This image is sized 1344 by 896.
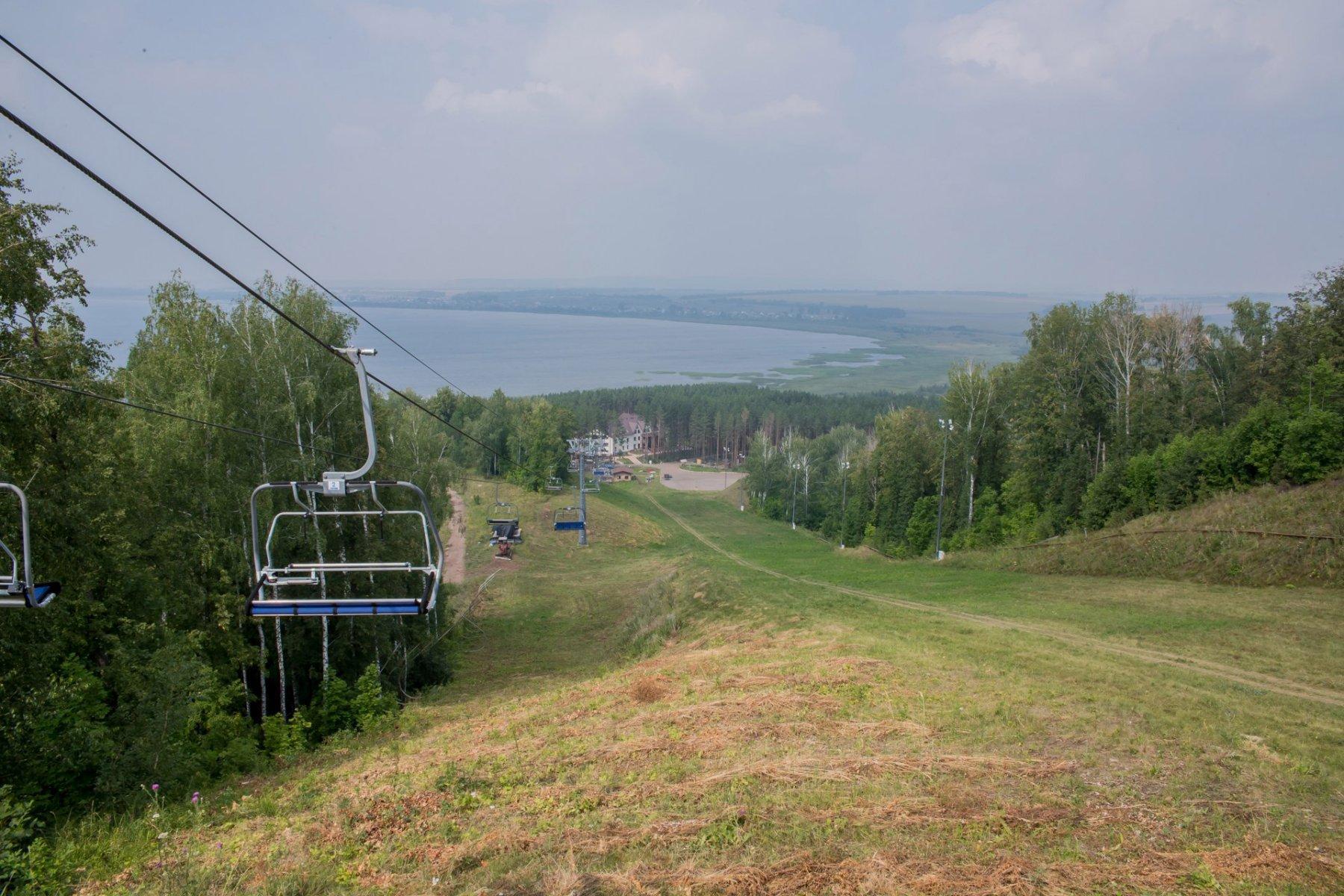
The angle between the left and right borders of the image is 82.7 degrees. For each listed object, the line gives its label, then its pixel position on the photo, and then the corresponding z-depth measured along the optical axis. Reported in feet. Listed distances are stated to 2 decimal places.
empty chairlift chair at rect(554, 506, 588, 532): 188.23
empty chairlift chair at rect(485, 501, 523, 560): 159.63
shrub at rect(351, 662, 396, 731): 56.70
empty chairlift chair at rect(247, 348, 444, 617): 26.20
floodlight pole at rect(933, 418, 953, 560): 137.18
